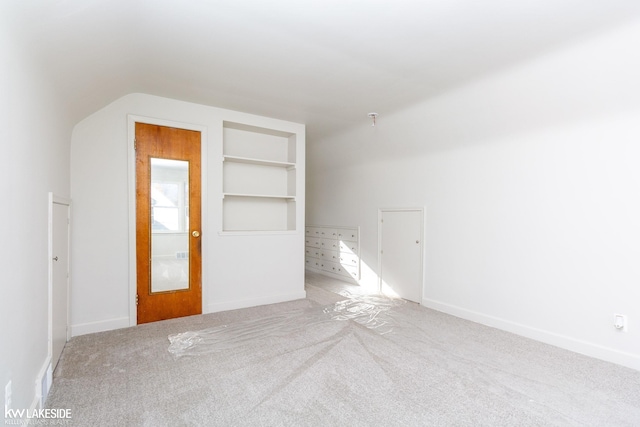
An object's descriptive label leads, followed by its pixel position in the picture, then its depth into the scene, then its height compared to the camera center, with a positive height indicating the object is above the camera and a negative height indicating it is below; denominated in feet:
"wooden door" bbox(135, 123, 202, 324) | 11.08 -0.39
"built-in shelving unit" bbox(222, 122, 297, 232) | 13.79 +1.53
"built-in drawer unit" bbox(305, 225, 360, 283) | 17.69 -2.38
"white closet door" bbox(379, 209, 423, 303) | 13.91 -1.88
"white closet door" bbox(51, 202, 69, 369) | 7.59 -1.81
